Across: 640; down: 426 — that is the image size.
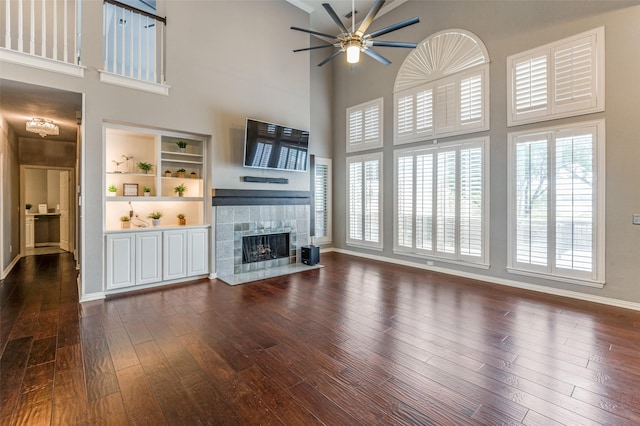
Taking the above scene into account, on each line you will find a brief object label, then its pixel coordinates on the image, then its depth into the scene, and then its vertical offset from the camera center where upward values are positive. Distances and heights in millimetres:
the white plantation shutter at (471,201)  5211 +170
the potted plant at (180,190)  5273 +364
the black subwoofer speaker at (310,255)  6246 -940
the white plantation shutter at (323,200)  7789 +272
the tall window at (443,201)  5238 +182
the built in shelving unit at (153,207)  4477 +62
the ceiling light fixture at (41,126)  4770 +1370
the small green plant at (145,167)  4848 +720
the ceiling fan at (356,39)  3664 +2226
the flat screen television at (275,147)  5414 +1245
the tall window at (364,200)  6957 +248
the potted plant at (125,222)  4773 -190
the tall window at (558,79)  4039 +1924
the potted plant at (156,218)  4891 -128
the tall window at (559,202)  4078 +120
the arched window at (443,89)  5172 +2316
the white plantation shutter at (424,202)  5922 +174
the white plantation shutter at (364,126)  6871 +2049
